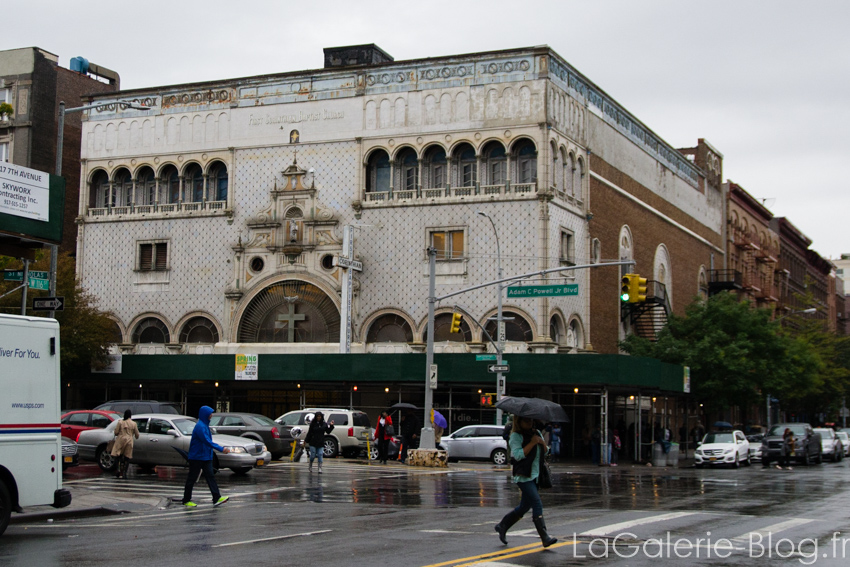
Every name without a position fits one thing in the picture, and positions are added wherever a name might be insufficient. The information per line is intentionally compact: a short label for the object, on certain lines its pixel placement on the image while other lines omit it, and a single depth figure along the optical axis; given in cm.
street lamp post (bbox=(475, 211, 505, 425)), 3838
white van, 1426
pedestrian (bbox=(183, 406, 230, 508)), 1830
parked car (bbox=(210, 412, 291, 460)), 3203
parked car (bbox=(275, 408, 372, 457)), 3666
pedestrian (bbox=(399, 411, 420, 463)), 3544
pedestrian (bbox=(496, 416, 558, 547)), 1306
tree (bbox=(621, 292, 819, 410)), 5247
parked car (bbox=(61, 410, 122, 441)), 3000
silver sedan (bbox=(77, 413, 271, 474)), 2622
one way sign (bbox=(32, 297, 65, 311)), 2345
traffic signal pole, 3459
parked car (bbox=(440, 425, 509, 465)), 3803
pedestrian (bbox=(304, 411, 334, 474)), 2819
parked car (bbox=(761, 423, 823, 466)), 4281
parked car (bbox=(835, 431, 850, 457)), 5674
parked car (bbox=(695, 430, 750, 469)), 4134
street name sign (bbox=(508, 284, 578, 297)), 3553
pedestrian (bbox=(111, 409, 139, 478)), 2520
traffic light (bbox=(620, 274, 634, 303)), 3008
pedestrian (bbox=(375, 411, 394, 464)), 3444
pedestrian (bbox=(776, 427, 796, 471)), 4241
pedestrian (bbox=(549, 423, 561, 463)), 4149
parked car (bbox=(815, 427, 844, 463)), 4912
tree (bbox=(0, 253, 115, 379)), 4675
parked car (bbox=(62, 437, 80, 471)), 2550
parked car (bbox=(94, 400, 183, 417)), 3416
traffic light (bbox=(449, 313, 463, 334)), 3747
